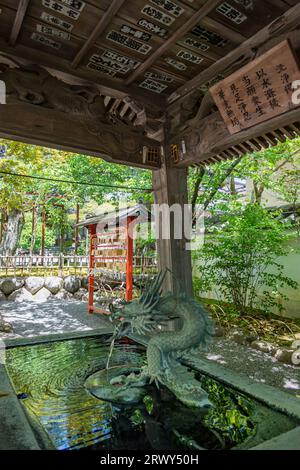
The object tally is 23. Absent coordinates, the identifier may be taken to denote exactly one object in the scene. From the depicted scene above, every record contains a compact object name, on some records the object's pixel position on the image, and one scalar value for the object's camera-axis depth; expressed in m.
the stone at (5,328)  6.62
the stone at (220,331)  6.11
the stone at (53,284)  12.21
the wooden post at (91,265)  8.98
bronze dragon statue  2.39
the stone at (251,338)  5.56
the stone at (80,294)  12.05
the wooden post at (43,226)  17.34
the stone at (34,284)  11.82
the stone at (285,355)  4.67
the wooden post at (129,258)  7.63
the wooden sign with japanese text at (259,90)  2.58
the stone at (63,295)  12.28
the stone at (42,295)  11.64
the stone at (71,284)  12.56
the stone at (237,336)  5.64
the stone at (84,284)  12.95
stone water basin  1.76
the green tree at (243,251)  6.16
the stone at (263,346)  5.07
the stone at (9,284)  11.25
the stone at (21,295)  11.32
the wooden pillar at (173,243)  3.88
